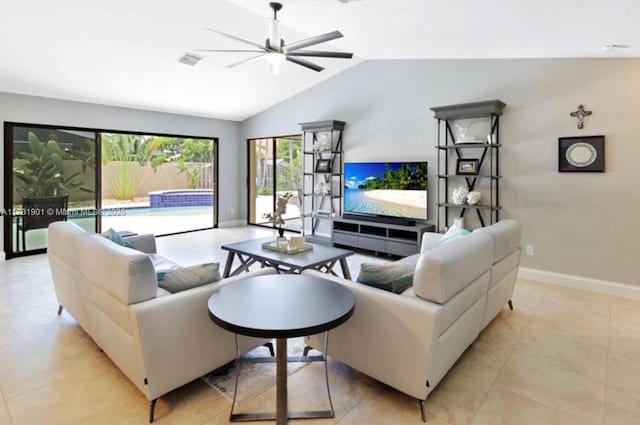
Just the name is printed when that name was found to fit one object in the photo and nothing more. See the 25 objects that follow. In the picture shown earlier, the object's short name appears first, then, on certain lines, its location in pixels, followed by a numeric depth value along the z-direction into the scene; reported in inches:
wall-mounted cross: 153.4
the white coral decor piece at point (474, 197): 179.0
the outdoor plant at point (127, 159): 261.0
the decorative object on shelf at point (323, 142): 245.1
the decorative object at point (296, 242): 144.5
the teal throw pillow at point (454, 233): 117.8
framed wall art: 151.5
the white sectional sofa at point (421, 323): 72.7
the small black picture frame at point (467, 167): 181.3
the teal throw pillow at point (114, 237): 112.5
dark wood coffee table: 128.6
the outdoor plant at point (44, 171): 211.6
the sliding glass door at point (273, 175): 296.8
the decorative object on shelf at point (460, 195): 183.9
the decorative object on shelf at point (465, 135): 180.1
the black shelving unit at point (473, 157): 175.0
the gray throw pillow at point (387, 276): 83.4
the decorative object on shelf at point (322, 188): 247.4
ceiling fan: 116.8
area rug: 83.3
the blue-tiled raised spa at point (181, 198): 320.5
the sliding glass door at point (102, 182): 210.2
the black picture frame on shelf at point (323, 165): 244.6
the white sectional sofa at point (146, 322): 73.0
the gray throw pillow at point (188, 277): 82.4
